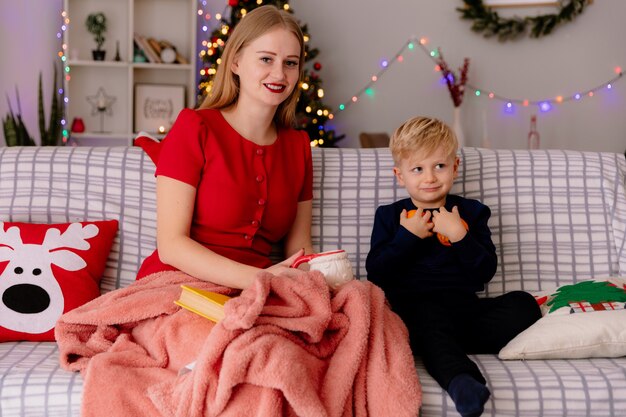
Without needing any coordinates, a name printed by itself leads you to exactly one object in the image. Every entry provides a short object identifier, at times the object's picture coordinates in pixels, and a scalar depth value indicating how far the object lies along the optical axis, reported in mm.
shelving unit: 4891
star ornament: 4961
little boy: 1932
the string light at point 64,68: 4736
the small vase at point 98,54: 4805
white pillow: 1824
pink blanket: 1489
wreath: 5086
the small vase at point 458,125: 4941
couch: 2195
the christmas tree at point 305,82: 4445
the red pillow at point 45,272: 1942
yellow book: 1671
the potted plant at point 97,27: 4801
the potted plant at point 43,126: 4234
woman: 1935
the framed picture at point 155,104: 4965
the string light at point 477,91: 5191
